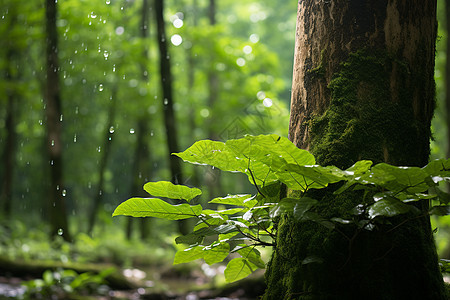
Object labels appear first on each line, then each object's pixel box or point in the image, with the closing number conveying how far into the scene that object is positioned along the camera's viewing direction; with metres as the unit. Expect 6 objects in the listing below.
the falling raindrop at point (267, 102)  8.10
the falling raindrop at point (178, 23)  11.61
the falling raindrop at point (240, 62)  10.37
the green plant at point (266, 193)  1.07
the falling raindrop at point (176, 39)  11.56
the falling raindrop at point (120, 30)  12.62
